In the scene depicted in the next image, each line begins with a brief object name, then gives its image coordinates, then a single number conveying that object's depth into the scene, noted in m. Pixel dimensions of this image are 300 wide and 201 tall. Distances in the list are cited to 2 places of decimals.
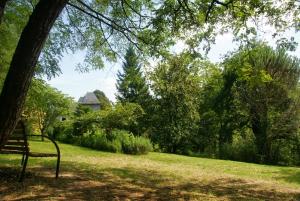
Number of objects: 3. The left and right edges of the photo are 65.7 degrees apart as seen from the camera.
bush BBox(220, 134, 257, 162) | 12.45
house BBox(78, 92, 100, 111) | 41.46
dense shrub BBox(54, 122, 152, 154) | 9.81
